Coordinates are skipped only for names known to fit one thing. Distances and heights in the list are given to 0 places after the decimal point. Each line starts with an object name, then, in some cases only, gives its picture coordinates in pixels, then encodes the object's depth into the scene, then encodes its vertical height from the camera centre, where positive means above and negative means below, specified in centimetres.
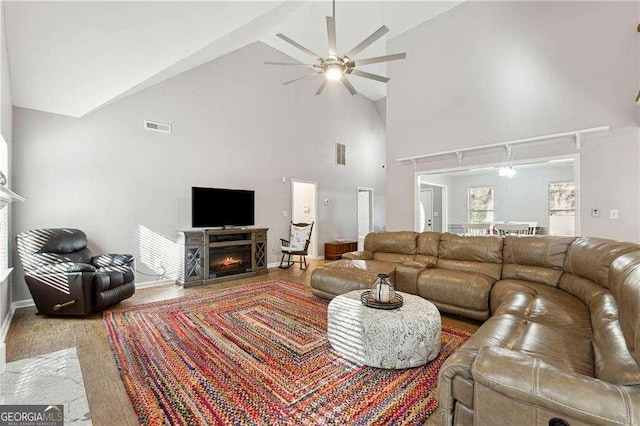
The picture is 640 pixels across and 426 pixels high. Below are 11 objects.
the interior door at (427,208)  895 +18
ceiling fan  295 +166
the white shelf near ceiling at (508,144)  373 +106
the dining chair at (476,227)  625 -29
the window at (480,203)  793 +30
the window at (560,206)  627 +18
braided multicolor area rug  175 -119
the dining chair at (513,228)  539 -26
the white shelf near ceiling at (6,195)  210 +15
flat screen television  504 +13
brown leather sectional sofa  111 -70
